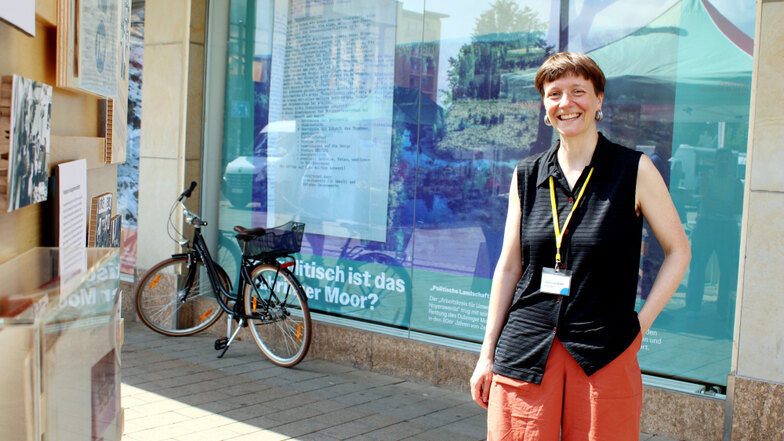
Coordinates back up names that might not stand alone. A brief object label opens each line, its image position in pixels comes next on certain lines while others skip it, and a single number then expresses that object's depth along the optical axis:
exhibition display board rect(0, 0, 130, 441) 1.03
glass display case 0.99
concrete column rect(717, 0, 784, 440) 4.38
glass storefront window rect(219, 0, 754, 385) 5.00
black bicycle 6.34
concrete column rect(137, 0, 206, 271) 7.48
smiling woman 2.35
